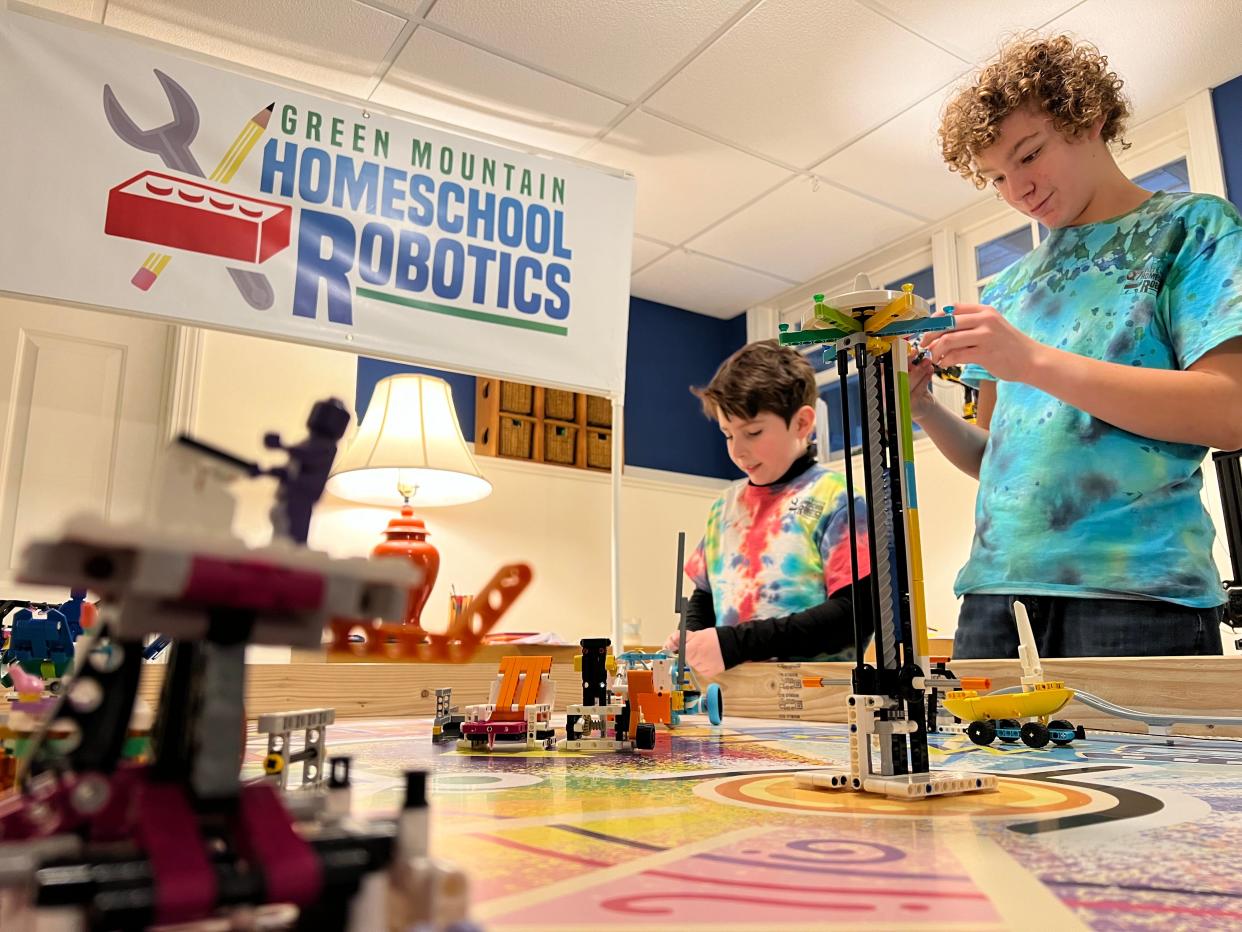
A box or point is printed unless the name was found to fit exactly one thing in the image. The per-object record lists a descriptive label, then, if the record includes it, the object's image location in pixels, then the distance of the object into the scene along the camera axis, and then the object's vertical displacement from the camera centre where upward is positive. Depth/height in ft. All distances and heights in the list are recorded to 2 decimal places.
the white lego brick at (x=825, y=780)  1.70 -0.26
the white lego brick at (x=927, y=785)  1.58 -0.26
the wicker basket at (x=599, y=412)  11.56 +2.99
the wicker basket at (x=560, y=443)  11.07 +2.49
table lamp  8.04 +1.68
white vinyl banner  5.51 +2.93
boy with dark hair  4.40 +0.65
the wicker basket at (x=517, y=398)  10.76 +2.95
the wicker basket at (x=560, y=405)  11.14 +2.98
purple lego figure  0.80 +0.15
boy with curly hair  2.97 +0.89
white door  8.15 +2.21
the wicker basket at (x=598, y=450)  11.44 +2.47
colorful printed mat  0.87 -0.26
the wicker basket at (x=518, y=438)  10.69 +2.46
